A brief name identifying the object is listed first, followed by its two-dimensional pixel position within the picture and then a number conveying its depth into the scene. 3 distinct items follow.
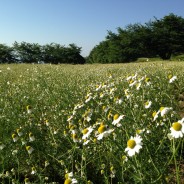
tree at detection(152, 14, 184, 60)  25.70
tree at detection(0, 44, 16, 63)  29.32
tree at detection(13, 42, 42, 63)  29.85
